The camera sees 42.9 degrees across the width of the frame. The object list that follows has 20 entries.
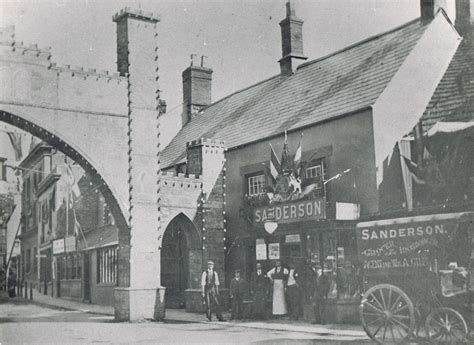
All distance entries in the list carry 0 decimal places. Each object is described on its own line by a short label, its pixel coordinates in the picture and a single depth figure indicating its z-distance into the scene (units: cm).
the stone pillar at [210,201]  2052
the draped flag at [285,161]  1780
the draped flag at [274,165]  1812
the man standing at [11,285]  3184
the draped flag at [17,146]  3992
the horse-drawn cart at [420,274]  1027
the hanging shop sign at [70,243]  3011
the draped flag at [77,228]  2742
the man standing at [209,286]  1791
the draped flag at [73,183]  2911
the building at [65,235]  2728
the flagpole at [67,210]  2995
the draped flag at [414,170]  1438
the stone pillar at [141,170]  1812
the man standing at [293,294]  1675
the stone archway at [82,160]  1677
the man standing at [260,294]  1775
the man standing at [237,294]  1780
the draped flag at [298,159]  1745
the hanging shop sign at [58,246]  3184
